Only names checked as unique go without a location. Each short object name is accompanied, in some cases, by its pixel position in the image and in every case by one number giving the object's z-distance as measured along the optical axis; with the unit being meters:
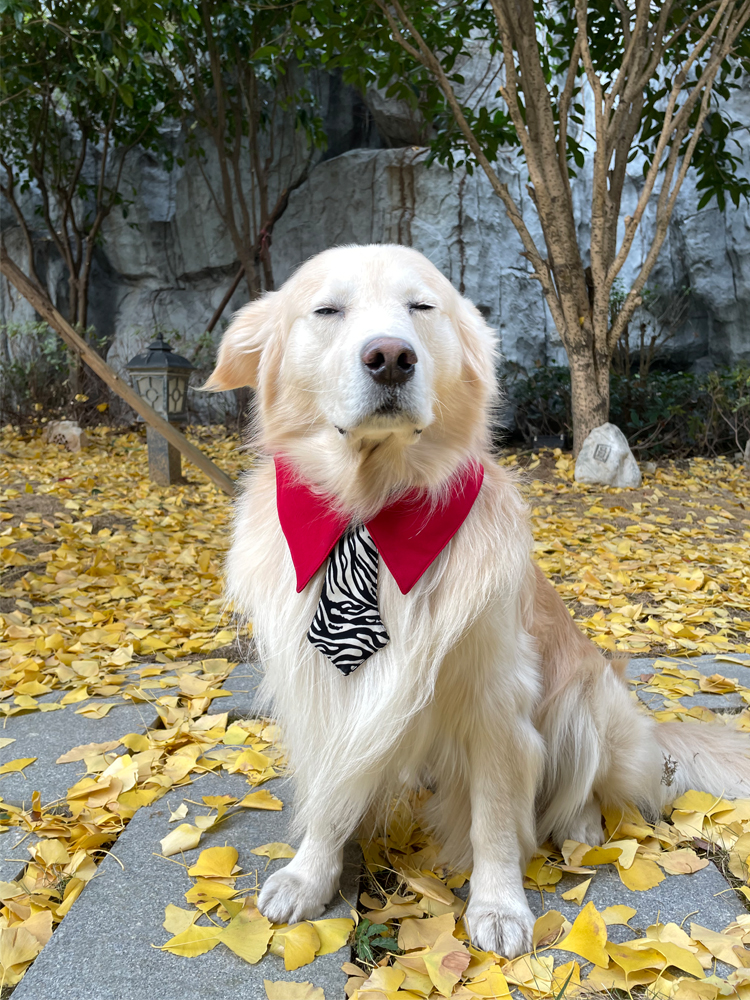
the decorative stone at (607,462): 5.71
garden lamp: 6.11
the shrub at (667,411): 7.40
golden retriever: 1.40
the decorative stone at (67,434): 7.50
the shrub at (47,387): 8.09
